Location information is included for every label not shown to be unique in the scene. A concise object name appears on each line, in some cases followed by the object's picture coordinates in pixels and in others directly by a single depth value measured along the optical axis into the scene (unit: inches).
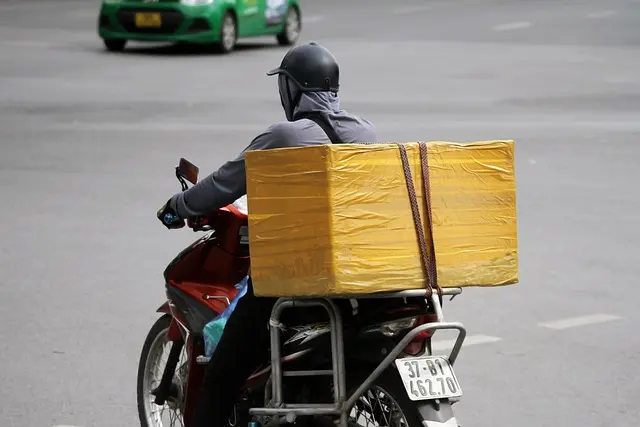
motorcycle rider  367.3
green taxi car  1708.4
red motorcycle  339.2
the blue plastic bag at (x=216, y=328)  386.9
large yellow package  333.3
